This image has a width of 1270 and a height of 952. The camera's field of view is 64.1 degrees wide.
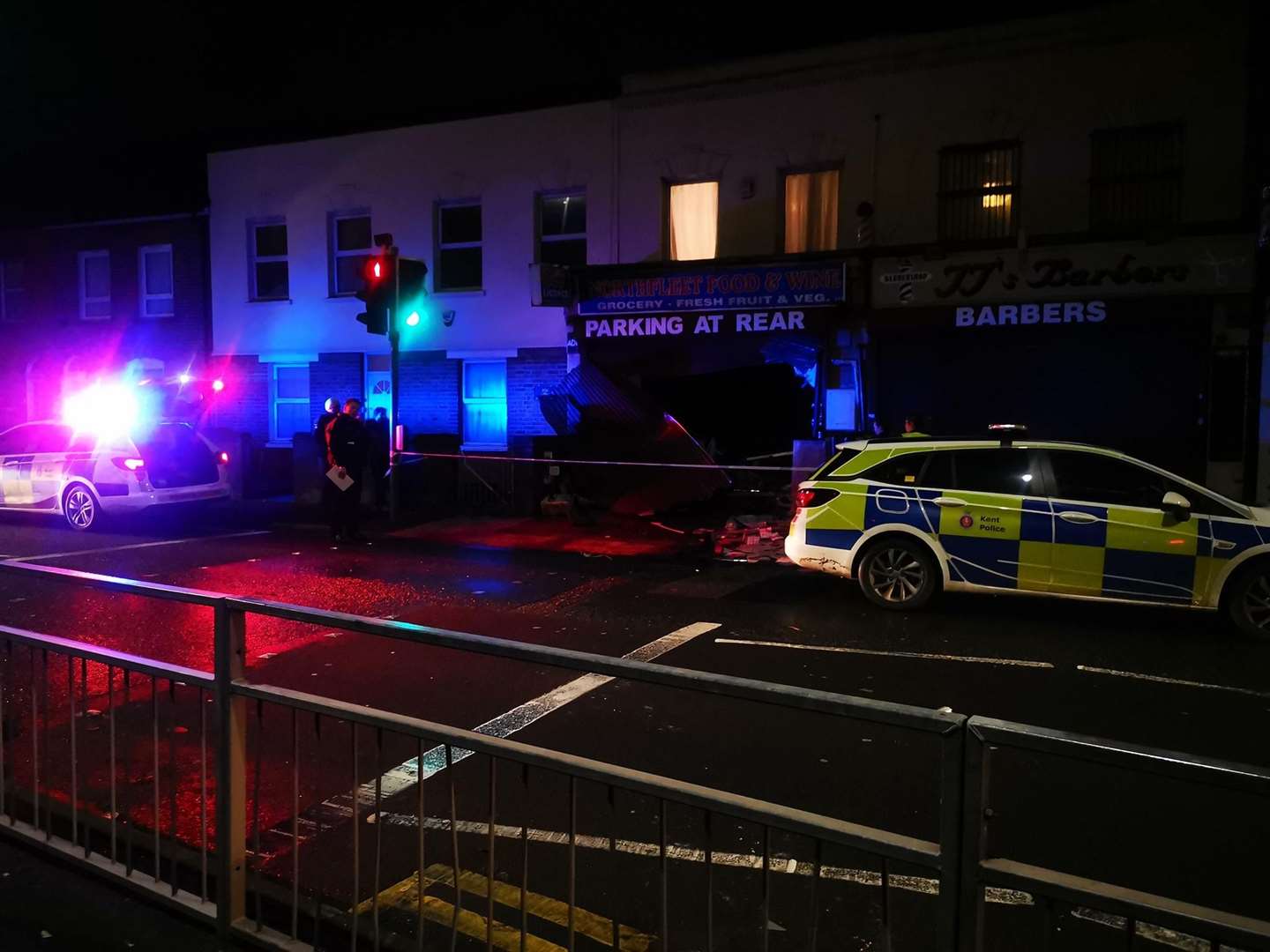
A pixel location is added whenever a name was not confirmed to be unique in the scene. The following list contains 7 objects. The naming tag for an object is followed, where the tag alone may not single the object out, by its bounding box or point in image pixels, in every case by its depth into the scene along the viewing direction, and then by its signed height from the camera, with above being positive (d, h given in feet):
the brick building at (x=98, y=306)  69.21 +8.19
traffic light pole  48.34 +1.58
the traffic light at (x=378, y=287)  48.24 +6.43
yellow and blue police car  26.30 -2.80
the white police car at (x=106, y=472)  46.50 -2.39
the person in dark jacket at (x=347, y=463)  43.88 -1.78
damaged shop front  48.93 +2.90
